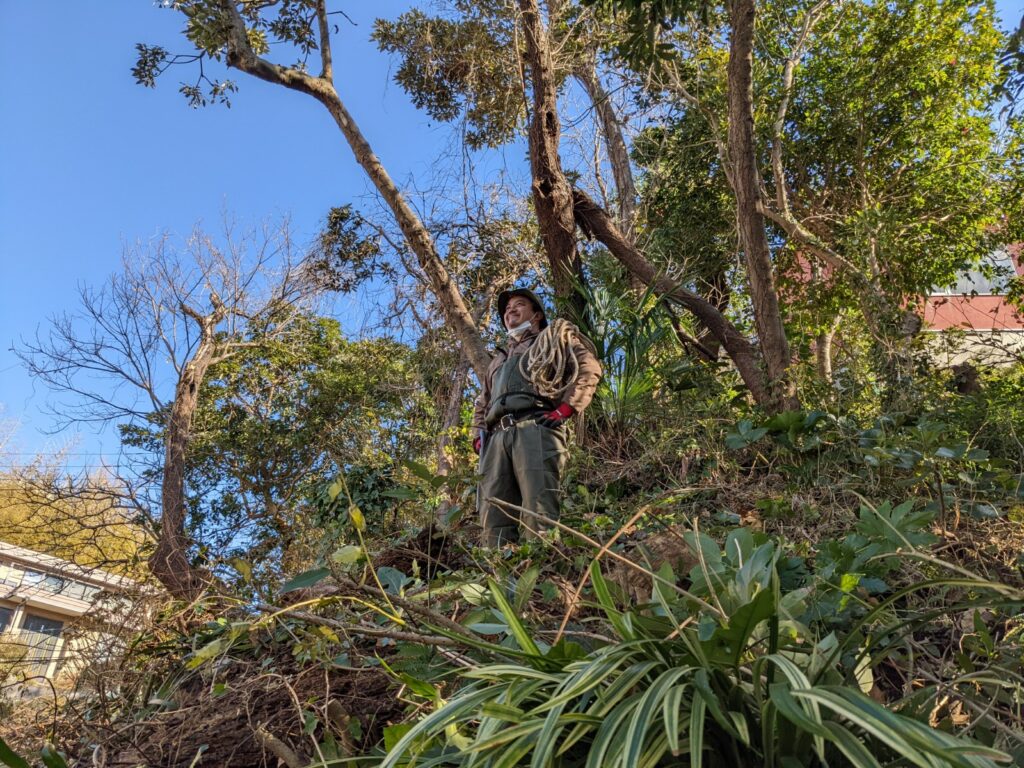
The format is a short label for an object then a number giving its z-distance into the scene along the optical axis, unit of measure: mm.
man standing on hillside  4043
